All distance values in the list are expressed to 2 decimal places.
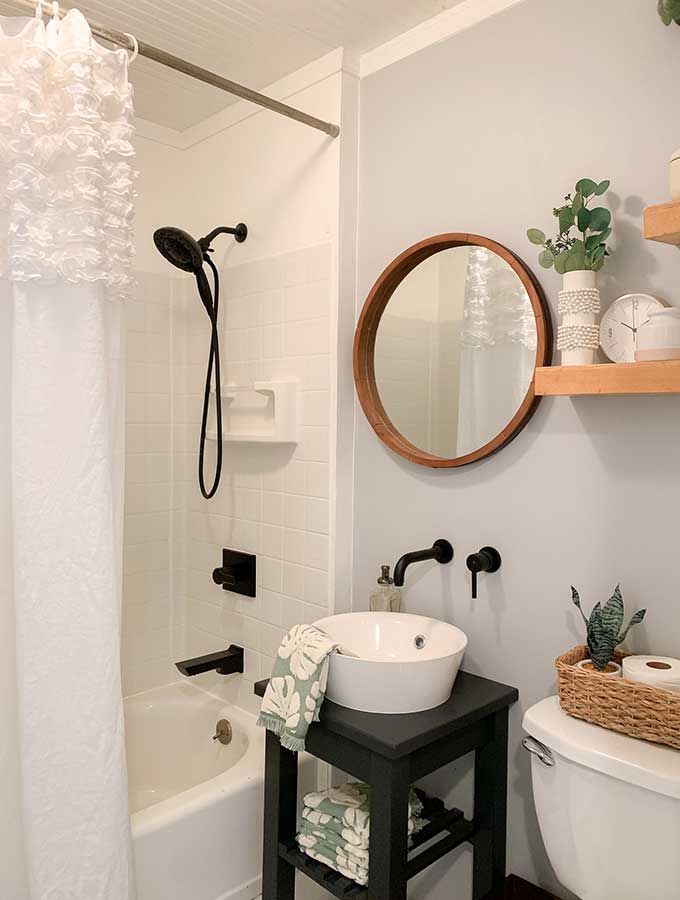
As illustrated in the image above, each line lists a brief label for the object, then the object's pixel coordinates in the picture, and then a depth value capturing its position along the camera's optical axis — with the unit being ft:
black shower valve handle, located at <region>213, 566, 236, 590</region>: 7.86
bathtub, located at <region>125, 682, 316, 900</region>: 5.79
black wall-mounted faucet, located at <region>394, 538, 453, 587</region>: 5.86
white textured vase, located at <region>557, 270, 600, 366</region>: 4.86
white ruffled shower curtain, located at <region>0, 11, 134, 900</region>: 4.50
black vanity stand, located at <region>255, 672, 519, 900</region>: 4.85
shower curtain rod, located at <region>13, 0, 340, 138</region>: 4.93
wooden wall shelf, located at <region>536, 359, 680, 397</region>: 4.27
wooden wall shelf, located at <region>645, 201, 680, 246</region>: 4.11
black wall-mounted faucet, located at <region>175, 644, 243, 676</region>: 7.48
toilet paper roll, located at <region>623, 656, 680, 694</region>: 4.40
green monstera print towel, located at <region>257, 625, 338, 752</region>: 5.22
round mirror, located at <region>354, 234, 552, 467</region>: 5.66
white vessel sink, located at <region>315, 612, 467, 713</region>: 5.15
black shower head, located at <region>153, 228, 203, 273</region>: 6.94
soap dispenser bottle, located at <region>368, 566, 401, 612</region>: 6.36
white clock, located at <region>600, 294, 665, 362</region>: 4.76
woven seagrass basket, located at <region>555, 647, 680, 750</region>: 4.27
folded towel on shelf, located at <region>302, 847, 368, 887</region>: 5.17
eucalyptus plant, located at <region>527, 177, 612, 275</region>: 4.85
